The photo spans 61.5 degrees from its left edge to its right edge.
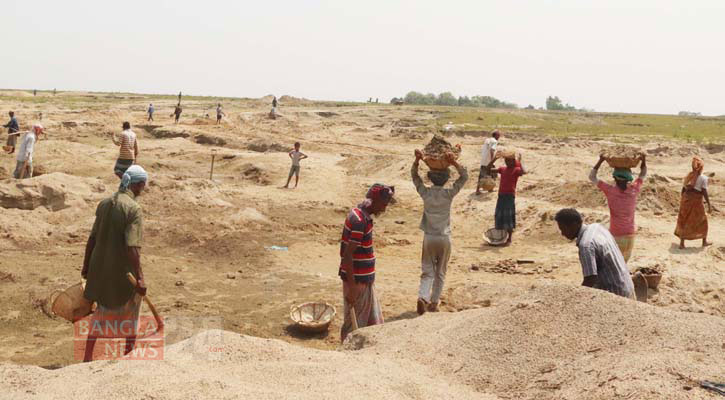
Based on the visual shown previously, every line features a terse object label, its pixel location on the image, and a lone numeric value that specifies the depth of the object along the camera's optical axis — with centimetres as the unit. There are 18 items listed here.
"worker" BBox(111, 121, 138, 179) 1195
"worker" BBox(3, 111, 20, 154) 1705
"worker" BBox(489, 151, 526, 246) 1041
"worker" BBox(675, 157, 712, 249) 952
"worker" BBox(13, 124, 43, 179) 1233
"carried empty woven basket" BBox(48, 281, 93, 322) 480
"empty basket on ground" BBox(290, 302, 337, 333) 650
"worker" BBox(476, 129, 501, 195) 1459
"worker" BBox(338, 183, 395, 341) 523
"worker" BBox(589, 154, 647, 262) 636
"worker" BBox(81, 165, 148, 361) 459
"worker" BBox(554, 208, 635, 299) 451
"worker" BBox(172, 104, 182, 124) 3242
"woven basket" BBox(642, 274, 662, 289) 744
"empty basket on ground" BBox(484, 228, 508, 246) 1118
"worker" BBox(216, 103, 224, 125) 3168
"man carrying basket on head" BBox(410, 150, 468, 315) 631
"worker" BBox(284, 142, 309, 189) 1612
